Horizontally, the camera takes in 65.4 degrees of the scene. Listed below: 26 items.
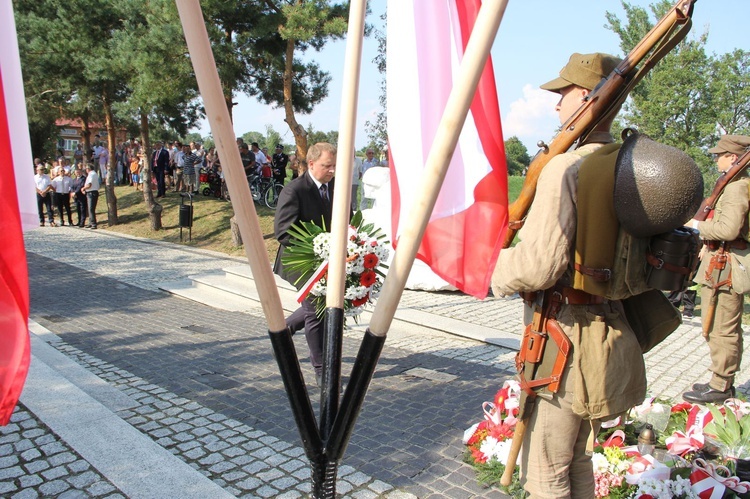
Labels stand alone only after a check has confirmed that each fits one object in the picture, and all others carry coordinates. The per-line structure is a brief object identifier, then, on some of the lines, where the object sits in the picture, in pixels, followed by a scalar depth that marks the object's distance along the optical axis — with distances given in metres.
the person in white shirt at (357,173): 16.34
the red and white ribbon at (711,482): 3.12
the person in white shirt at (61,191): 20.89
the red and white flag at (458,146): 2.21
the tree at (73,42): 16.59
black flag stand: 1.13
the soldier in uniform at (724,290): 5.01
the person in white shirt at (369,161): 19.09
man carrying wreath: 5.11
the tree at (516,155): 52.50
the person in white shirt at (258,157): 20.35
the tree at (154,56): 14.19
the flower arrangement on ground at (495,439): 3.64
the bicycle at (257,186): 19.48
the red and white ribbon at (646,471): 3.27
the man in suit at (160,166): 23.68
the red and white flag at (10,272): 1.44
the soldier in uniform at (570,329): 2.19
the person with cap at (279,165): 20.36
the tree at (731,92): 23.27
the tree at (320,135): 36.28
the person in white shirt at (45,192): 20.67
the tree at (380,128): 19.06
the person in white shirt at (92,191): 20.30
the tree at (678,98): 22.83
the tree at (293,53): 13.41
